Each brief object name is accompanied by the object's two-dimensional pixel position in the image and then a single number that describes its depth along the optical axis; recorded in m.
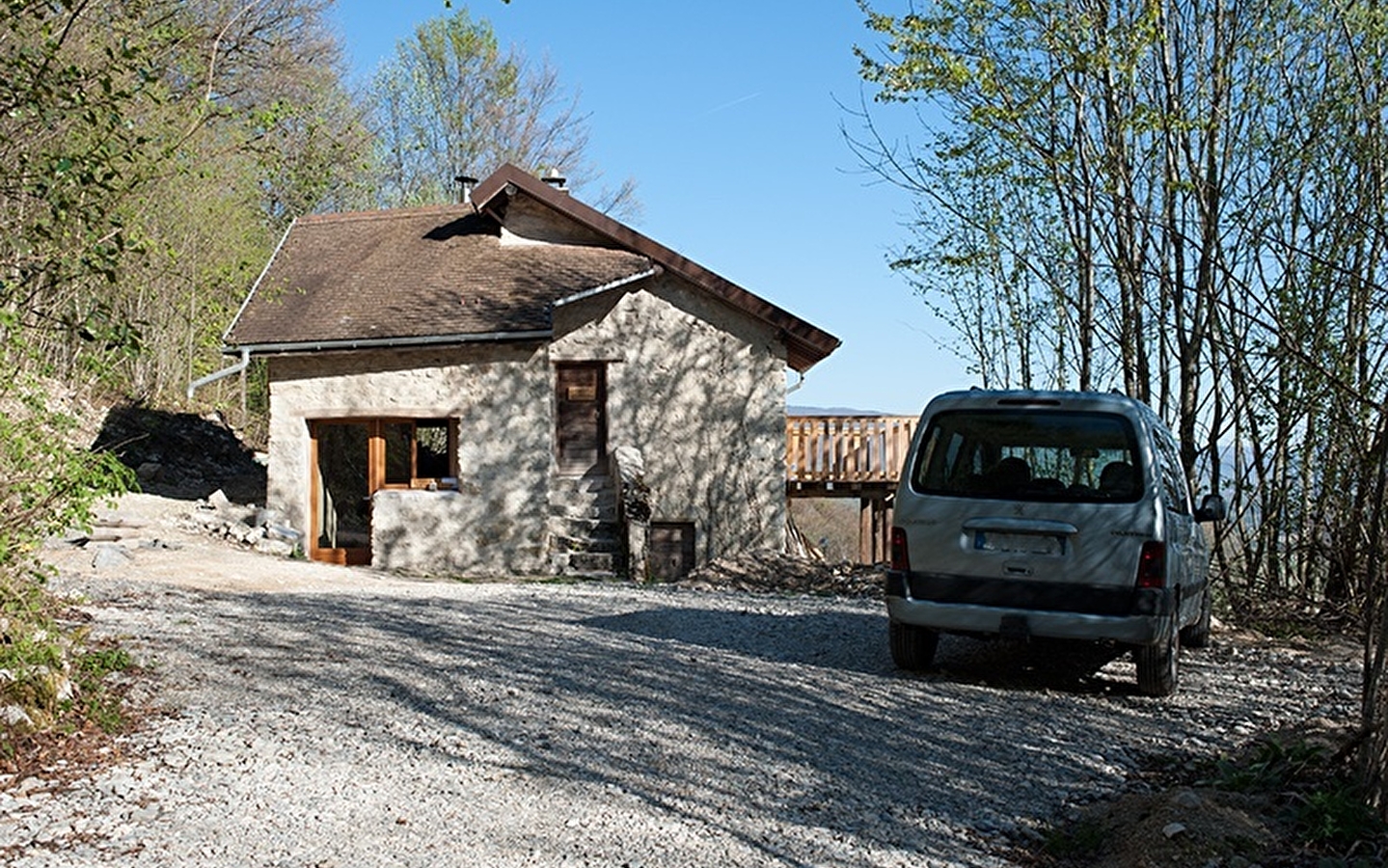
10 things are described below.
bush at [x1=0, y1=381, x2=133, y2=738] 6.52
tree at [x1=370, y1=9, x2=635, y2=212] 37.78
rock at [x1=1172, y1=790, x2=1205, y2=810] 5.19
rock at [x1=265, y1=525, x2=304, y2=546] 18.56
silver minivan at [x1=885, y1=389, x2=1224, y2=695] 7.89
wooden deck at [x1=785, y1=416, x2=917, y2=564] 24.36
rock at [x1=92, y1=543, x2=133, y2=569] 13.55
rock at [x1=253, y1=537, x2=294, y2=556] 17.77
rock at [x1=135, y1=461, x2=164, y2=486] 24.27
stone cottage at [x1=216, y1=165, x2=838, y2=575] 19.69
